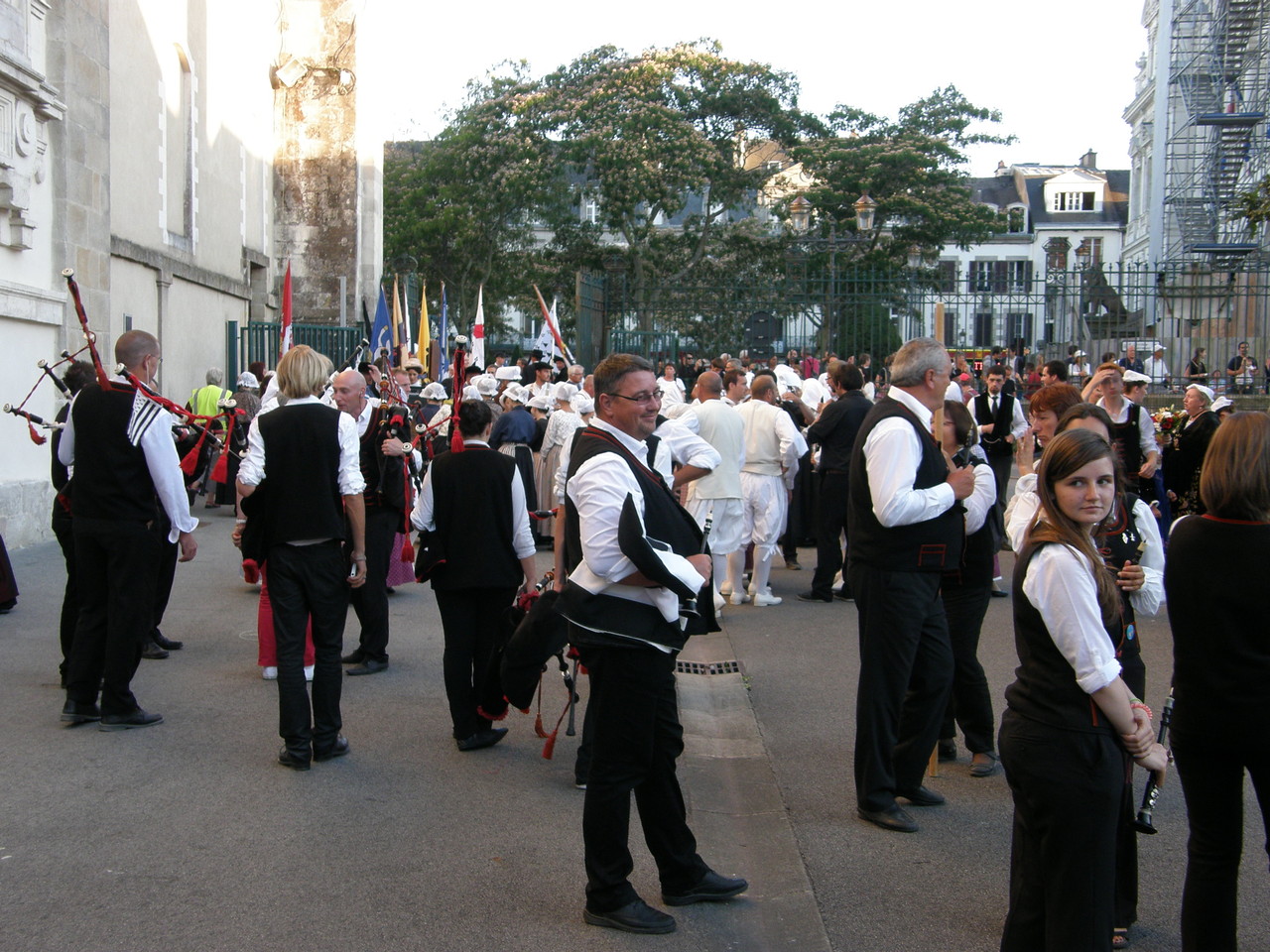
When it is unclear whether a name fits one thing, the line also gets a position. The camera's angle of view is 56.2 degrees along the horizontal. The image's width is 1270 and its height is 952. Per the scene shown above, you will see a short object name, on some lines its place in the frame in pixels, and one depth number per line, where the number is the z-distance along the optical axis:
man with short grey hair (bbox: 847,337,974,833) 4.78
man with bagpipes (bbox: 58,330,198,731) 5.95
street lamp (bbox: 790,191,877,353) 20.38
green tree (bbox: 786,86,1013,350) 36.00
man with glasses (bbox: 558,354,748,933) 3.85
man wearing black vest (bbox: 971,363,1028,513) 11.89
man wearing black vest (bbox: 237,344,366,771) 5.57
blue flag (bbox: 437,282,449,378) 19.34
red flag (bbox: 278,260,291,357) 13.49
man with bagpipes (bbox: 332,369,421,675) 7.45
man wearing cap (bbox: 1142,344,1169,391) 19.95
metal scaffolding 33.16
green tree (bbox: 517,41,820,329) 34.53
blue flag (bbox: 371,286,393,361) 15.73
